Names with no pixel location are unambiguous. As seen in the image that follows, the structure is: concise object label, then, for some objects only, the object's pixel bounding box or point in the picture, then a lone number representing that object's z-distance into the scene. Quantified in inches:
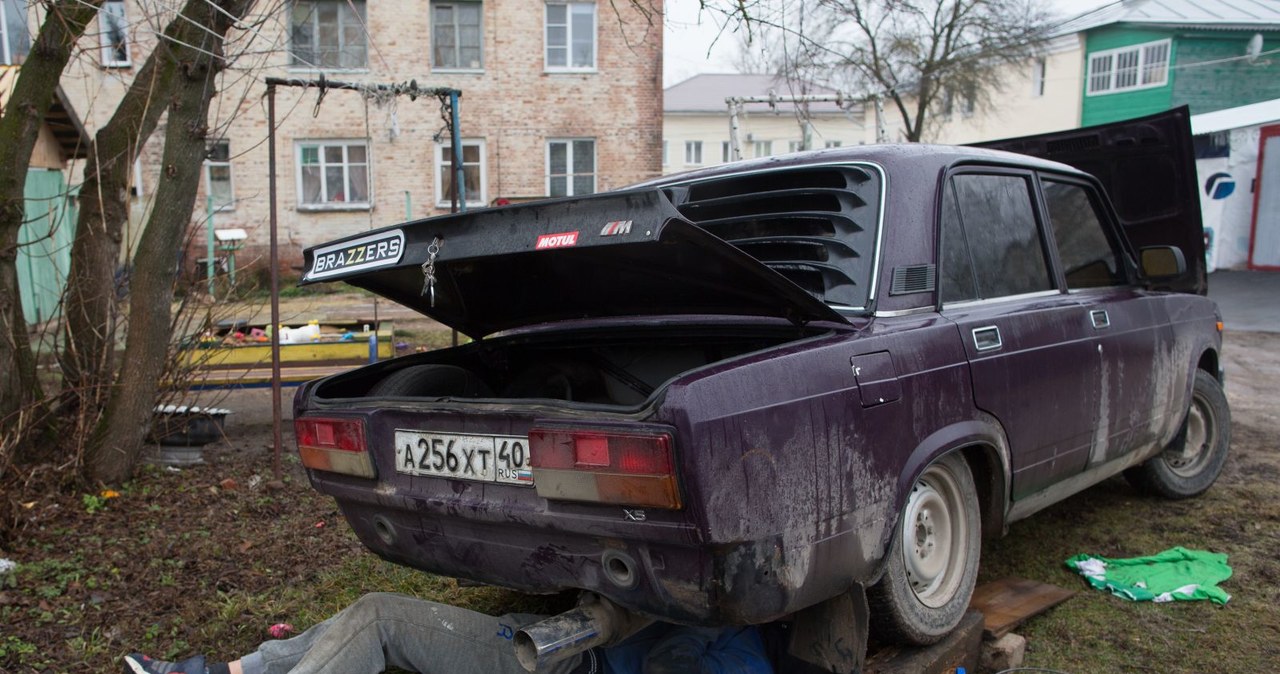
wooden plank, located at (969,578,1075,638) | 122.8
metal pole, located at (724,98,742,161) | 360.0
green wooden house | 957.8
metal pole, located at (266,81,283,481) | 209.2
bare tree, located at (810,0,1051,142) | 729.0
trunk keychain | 100.4
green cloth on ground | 135.6
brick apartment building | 749.9
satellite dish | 943.0
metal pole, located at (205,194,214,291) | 217.6
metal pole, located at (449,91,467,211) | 232.5
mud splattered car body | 84.1
